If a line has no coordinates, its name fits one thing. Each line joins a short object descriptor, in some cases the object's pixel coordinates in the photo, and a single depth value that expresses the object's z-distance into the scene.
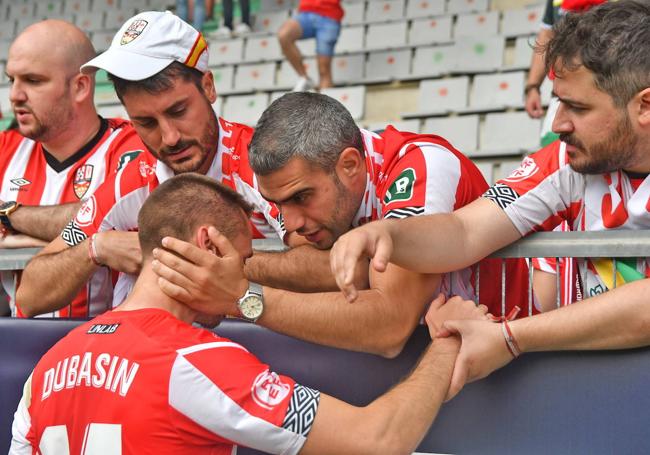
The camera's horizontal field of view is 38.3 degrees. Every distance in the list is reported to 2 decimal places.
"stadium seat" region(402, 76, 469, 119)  8.39
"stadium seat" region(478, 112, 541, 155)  7.45
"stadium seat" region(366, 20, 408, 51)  9.78
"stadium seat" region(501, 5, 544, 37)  8.84
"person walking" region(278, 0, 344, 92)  8.88
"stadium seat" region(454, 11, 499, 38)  9.22
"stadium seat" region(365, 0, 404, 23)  10.24
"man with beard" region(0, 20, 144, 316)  3.88
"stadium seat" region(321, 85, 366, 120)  8.91
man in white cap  3.06
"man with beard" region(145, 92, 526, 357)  2.49
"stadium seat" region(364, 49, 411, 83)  9.24
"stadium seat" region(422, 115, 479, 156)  7.85
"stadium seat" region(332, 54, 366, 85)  9.55
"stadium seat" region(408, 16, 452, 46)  9.46
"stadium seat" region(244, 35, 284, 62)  10.47
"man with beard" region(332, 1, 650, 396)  2.31
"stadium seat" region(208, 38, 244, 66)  10.62
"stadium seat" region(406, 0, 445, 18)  10.00
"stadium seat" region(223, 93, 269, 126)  9.42
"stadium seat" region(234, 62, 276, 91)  10.10
